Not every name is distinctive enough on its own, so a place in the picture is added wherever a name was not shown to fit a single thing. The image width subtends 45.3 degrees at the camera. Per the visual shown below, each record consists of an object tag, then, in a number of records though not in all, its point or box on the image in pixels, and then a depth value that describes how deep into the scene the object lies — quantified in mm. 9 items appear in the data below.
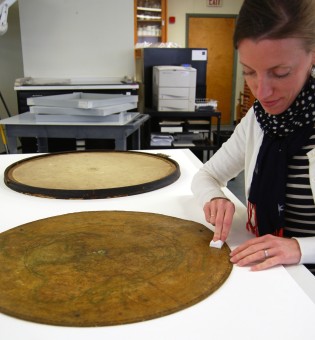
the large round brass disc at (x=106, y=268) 562
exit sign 6719
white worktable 520
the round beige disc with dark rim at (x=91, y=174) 1095
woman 739
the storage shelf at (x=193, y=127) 3625
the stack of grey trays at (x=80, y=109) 2277
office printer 3346
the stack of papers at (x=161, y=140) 3662
